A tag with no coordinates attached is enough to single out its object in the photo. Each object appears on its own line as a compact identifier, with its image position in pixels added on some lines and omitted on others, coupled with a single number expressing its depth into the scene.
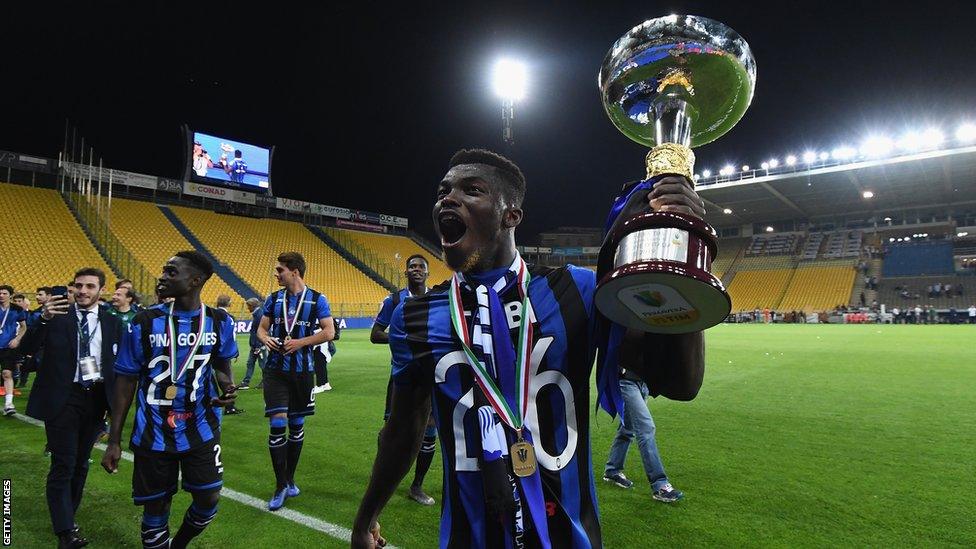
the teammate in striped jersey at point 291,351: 5.34
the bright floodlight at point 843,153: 36.62
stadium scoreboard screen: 34.94
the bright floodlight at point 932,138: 34.10
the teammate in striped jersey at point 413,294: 5.28
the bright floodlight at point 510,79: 28.98
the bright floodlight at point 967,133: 33.41
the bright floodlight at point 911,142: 34.72
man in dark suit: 4.16
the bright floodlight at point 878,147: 35.25
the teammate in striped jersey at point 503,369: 1.52
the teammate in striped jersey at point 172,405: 3.42
